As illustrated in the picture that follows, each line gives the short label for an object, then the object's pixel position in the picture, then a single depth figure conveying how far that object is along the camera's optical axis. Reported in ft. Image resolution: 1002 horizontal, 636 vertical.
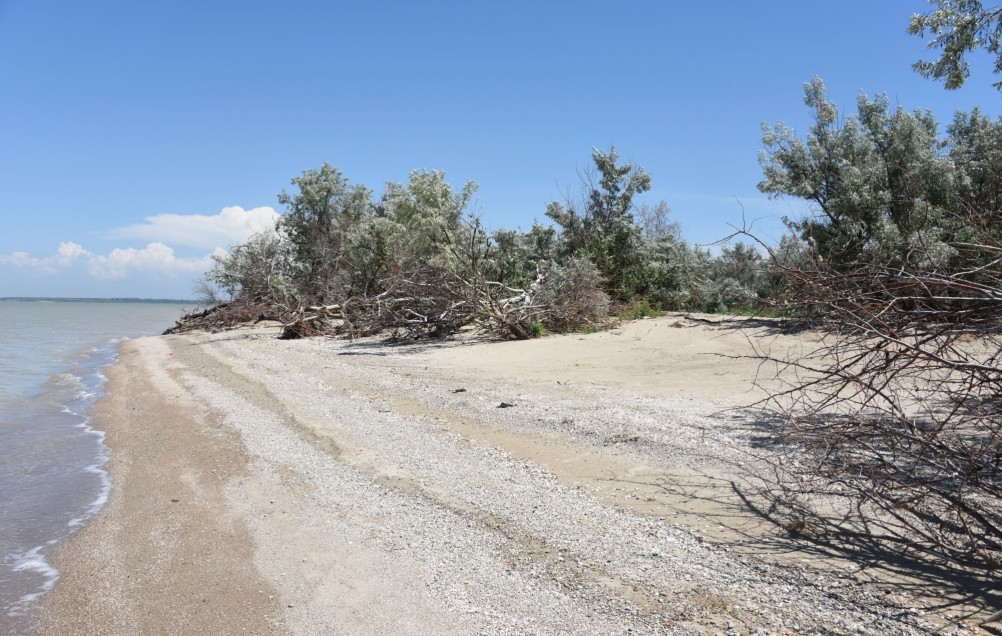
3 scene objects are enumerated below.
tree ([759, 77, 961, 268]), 42.14
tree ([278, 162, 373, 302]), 89.97
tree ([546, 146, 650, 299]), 66.59
